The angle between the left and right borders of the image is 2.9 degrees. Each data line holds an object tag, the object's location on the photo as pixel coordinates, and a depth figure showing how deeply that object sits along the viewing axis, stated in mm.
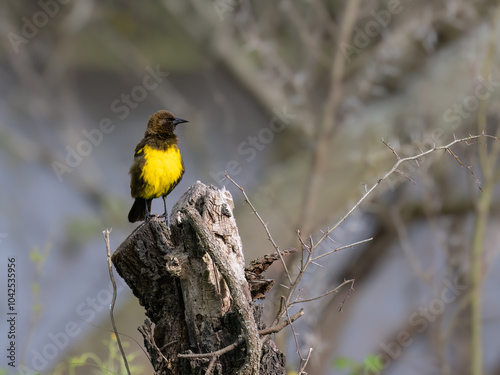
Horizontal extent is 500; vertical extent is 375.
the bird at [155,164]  16328
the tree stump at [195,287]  15922
